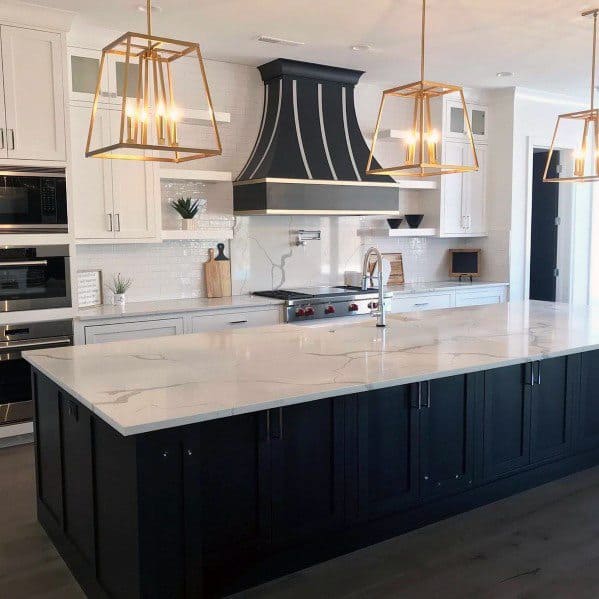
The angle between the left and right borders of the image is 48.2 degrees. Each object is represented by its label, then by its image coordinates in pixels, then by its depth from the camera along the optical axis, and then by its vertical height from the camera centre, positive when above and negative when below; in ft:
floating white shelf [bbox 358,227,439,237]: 22.18 +0.11
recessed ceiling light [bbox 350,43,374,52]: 17.46 +4.95
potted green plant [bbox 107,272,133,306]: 17.56 -1.33
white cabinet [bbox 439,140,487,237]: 23.09 +1.35
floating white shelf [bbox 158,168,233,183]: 17.57 +1.66
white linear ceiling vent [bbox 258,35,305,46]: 16.58 +4.92
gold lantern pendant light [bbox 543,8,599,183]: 12.77 +1.71
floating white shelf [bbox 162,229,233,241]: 17.75 +0.07
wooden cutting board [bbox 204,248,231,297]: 19.29 -1.14
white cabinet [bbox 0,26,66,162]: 14.46 +3.12
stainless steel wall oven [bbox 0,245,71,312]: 14.78 -0.90
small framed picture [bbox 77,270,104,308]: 17.16 -1.31
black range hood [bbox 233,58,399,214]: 18.30 +2.37
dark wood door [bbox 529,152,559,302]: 26.09 -0.09
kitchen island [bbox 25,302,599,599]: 7.91 -2.93
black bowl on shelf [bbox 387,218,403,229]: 22.87 +0.46
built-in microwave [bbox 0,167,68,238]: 14.58 +0.82
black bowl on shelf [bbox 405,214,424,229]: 23.13 +0.53
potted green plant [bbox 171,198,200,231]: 18.19 +0.70
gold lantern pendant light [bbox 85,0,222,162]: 8.41 +1.65
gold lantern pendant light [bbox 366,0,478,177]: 10.75 +1.67
